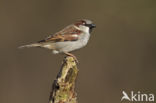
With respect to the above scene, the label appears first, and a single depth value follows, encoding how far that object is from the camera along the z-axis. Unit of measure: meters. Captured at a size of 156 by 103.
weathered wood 8.12
